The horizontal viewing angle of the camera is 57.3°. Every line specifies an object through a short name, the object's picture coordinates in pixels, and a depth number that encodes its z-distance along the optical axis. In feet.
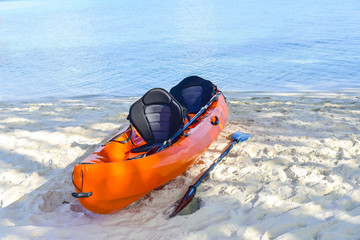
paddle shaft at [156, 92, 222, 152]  13.82
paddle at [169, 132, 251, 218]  11.53
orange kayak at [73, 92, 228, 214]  11.27
